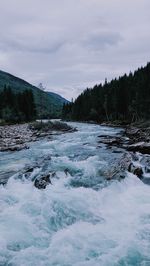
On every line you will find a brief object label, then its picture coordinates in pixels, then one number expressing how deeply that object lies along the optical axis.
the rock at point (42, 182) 9.08
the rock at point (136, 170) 10.54
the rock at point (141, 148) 15.63
